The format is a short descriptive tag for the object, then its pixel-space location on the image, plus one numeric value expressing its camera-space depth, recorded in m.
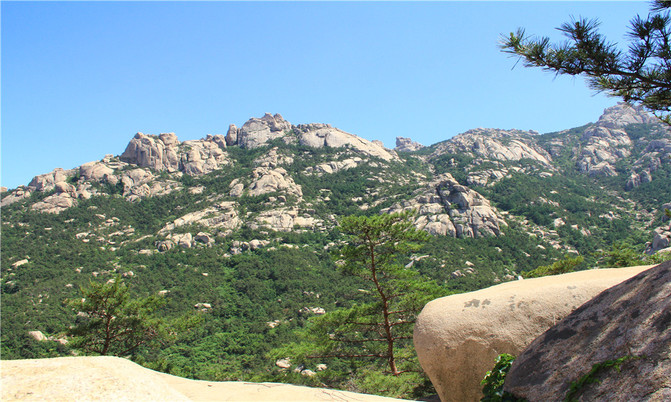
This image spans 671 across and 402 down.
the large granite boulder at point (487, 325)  5.79
